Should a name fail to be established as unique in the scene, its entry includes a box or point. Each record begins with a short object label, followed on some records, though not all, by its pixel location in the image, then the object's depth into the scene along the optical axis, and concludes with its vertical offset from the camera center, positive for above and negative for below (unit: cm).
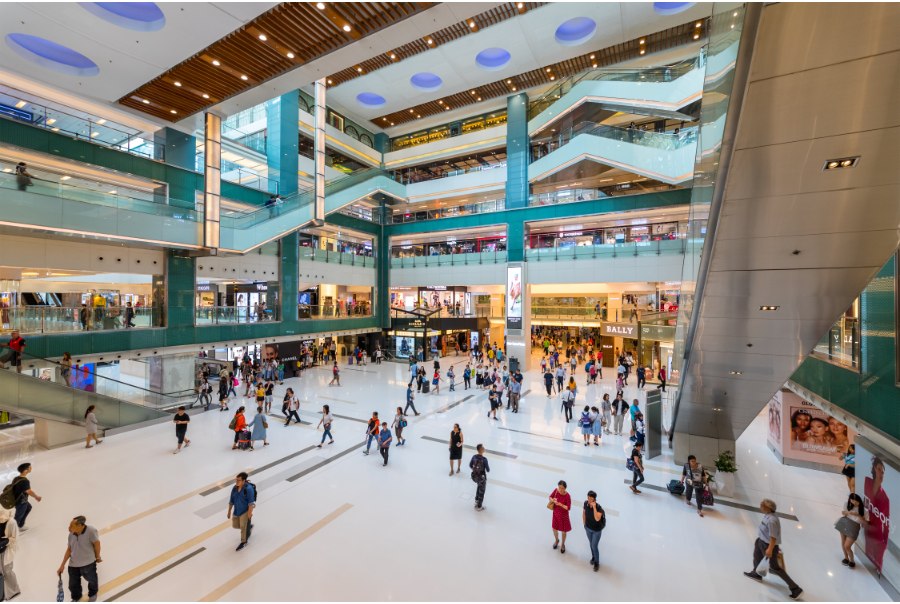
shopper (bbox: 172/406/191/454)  961 -303
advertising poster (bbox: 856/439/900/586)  527 -303
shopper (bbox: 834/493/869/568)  554 -321
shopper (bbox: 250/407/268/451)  986 -321
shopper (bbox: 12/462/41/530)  608 -304
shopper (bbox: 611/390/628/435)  1108 -314
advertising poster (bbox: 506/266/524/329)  2211 +41
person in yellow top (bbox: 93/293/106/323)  1350 -27
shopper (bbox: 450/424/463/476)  817 -299
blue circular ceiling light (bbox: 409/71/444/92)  2253 +1333
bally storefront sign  2009 -141
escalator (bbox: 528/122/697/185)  1692 +726
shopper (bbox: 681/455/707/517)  698 -330
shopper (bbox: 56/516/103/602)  460 -302
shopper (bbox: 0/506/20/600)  461 -303
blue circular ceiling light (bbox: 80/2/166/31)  877 +673
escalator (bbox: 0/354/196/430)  940 -260
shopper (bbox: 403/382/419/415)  1277 -316
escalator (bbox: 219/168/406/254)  1534 +366
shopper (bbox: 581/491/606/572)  531 -308
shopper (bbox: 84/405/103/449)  998 -312
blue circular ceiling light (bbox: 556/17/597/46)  1817 +1331
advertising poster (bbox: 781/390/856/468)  928 -321
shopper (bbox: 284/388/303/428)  1180 -322
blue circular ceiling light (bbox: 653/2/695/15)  1684 +1314
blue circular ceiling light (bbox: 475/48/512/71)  2054 +1339
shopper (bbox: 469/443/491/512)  681 -305
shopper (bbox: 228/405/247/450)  973 -306
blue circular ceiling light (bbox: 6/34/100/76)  1052 +707
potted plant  788 -354
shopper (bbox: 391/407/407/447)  975 -308
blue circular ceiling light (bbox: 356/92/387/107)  2391 +1303
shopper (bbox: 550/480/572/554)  564 -310
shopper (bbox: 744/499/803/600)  500 -325
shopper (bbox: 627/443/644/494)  753 -324
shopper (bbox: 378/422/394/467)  862 -305
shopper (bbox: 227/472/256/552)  574 -306
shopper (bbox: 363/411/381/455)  925 -301
